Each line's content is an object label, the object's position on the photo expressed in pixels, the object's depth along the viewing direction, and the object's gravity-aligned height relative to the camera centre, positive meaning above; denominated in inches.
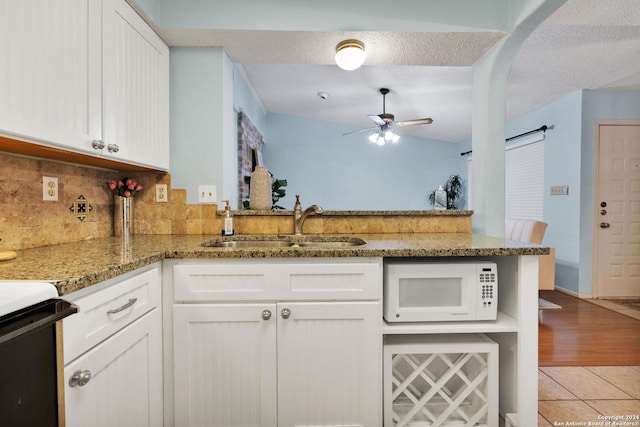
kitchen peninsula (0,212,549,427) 53.2 -17.6
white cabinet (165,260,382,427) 53.3 -22.2
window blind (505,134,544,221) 178.2 +17.4
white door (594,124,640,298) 149.8 -1.0
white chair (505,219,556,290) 128.3 -11.6
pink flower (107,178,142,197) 73.9 +4.9
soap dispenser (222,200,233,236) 75.8 -3.4
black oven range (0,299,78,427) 24.4 -12.3
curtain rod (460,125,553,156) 168.1 +41.2
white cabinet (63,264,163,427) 34.6 -17.5
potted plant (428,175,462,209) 248.7 +13.0
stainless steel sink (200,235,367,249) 74.2 -7.2
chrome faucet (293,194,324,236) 76.8 -2.0
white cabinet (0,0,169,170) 39.6 +19.4
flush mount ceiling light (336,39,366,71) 74.5 +34.6
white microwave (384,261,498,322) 55.1 -13.5
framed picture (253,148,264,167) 158.9 +25.2
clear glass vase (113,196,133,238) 74.8 -1.6
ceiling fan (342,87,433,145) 163.3 +42.9
